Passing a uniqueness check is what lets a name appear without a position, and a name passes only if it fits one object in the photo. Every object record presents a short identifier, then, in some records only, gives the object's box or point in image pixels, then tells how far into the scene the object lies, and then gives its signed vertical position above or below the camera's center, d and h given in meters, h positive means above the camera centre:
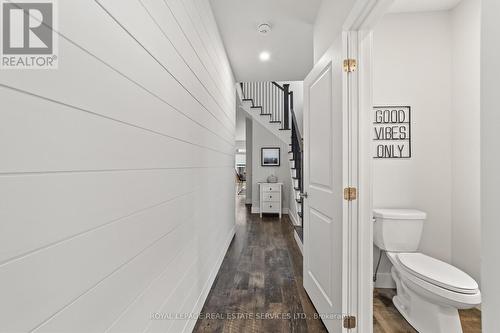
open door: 1.64 -0.14
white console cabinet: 5.65 -0.69
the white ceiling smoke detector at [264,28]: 2.58 +1.51
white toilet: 1.58 -0.78
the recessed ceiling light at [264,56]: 3.27 +1.54
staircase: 5.51 +1.43
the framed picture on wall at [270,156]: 6.25 +0.30
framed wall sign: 2.41 +0.37
